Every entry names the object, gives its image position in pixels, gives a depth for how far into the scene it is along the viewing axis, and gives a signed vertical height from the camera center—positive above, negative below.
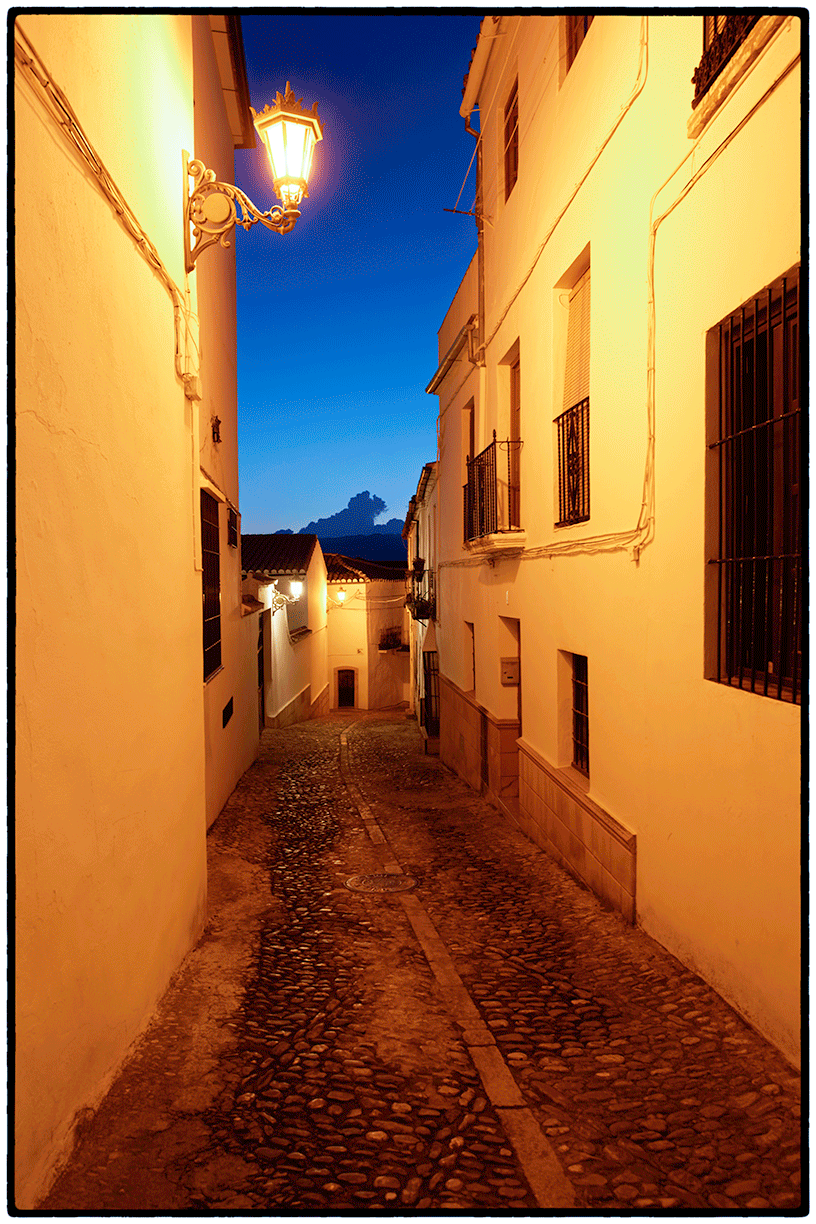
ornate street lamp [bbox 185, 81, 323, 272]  4.94 +3.01
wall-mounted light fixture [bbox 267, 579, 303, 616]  18.63 +0.20
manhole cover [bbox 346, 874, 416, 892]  6.75 -2.63
